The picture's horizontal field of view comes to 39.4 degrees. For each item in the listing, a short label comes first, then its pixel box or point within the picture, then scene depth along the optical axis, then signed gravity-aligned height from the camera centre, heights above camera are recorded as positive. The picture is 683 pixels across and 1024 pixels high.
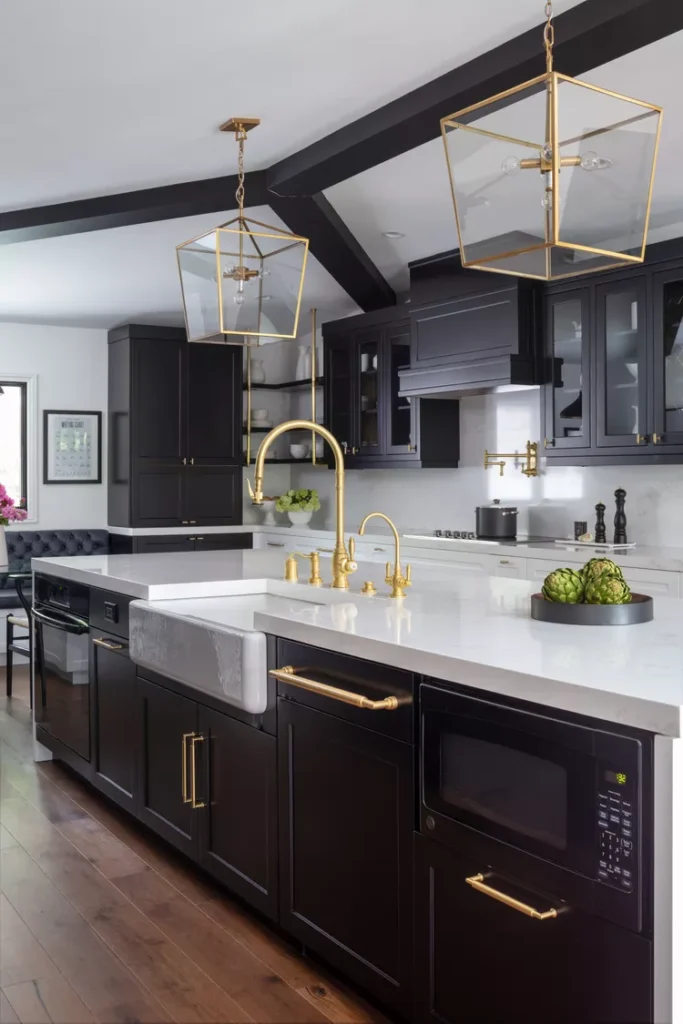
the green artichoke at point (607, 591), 2.31 -0.24
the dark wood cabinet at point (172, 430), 7.41 +0.51
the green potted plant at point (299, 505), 7.54 -0.09
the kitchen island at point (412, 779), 1.52 -0.64
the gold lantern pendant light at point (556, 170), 1.84 +0.66
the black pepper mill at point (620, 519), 5.09 -0.14
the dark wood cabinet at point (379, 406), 6.27 +0.59
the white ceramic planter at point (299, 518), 7.61 -0.19
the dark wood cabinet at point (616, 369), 4.61 +0.63
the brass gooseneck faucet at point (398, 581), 2.86 -0.26
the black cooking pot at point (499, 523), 5.63 -0.18
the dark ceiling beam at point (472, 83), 2.79 +1.41
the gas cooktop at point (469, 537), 5.43 -0.27
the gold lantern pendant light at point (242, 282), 3.41 +0.79
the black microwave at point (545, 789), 1.51 -0.52
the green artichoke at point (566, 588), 2.33 -0.23
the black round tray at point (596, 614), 2.27 -0.29
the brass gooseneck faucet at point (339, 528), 2.97 -0.11
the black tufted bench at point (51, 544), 7.16 -0.39
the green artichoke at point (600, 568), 2.33 -0.18
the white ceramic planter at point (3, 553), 5.00 -0.31
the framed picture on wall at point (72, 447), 7.61 +0.38
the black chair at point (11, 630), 5.53 -0.83
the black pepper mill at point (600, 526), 5.16 -0.18
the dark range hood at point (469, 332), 5.25 +0.93
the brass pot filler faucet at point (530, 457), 5.73 +0.22
